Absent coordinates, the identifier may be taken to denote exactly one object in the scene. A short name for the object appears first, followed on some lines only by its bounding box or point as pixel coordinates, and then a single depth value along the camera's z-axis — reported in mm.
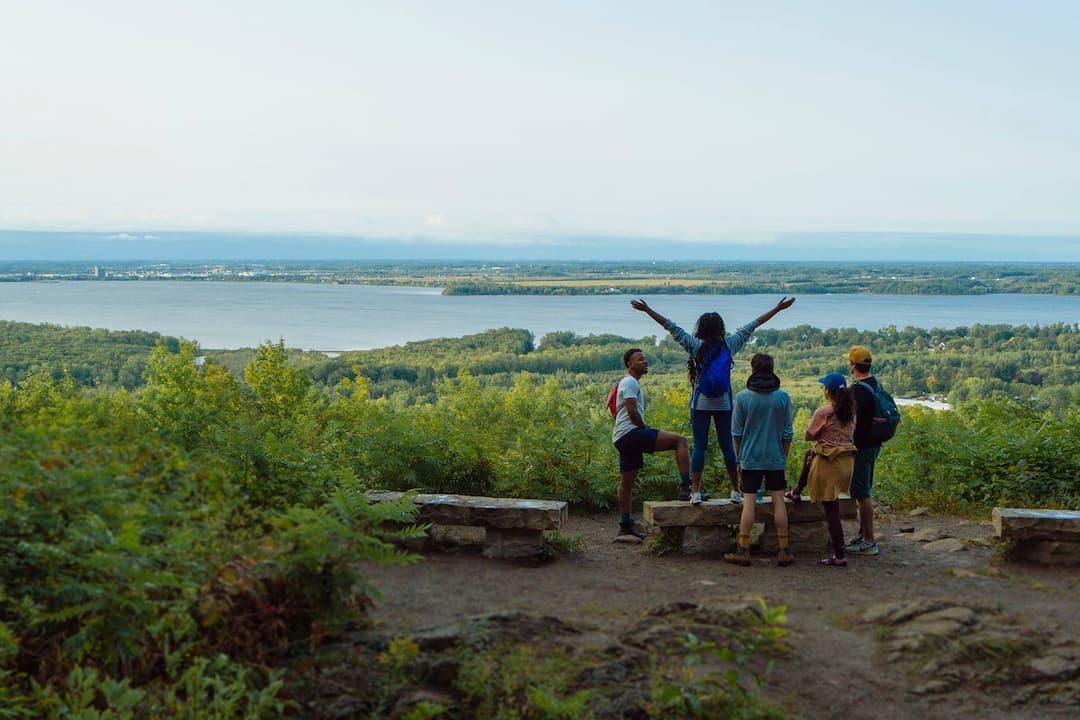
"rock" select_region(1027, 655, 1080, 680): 5156
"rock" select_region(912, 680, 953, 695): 5059
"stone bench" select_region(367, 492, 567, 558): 7684
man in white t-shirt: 8039
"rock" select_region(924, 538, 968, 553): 8344
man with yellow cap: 7802
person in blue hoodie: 7555
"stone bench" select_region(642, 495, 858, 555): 7918
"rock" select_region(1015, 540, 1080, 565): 7613
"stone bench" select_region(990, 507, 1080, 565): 7570
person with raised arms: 8000
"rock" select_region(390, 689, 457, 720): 4711
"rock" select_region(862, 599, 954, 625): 5930
